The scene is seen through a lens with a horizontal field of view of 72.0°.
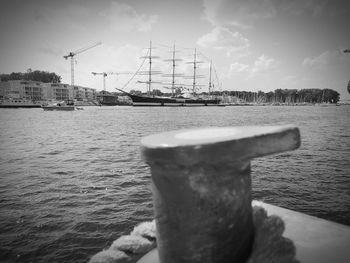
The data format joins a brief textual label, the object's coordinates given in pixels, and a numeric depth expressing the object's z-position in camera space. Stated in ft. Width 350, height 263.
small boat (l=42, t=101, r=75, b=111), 247.29
